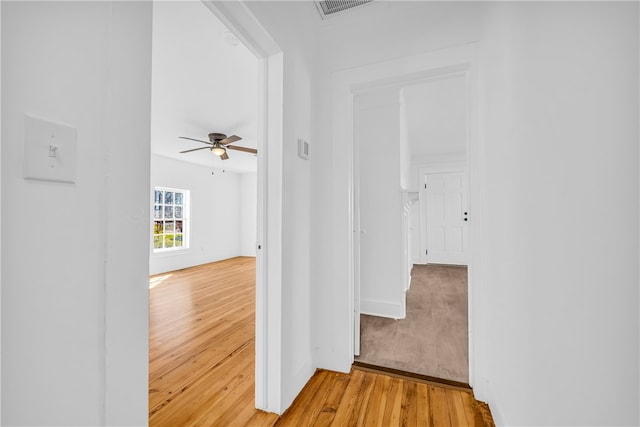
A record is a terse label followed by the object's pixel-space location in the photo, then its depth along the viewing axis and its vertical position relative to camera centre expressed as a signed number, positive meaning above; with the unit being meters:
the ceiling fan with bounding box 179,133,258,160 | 3.63 +1.07
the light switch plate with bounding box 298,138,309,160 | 1.64 +0.43
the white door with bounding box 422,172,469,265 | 6.24 +0.02
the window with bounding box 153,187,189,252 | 5.59 -0.04
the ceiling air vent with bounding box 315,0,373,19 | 1.74 +1.39
